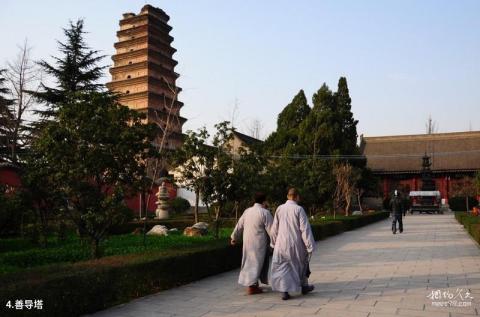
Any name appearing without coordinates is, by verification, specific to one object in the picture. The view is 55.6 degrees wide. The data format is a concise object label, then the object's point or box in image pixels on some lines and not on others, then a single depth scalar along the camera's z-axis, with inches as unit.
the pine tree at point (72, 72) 1045.2
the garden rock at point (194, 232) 571.2
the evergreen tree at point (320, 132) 1307.8
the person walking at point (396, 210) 637.3
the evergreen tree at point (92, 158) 321.4
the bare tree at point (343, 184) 1001.5
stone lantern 975.6
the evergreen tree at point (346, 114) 1424.7
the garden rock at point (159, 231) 608.3
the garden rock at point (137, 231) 666.0
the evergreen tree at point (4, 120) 962.9
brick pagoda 1614.2
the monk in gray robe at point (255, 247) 252.8
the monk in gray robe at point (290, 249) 238.4
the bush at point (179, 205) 1146.0
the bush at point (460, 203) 1441.9
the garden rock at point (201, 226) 593.3
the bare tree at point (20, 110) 929.5
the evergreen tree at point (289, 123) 1373.0
